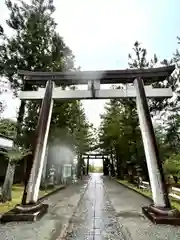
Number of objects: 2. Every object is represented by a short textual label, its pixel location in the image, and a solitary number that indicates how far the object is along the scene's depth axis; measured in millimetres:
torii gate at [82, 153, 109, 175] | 45031
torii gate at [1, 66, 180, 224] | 6957
